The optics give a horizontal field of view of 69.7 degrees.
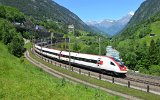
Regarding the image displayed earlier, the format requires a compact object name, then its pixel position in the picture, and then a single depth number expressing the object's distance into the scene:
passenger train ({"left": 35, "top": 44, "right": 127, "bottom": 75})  20.61
